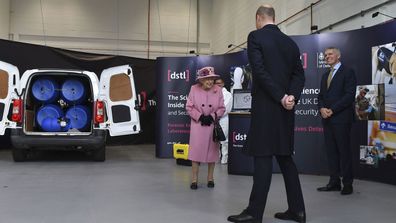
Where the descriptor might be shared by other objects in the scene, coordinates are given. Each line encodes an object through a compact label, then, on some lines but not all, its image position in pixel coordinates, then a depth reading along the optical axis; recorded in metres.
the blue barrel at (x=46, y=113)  7.52
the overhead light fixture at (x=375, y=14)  6.11
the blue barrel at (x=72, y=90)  7.75
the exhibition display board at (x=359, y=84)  5.37
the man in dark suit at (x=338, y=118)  4.69
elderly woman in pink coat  4.86
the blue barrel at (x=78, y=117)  7.67
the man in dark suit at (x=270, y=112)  3.15
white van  6.85
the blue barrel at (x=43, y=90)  7.57
